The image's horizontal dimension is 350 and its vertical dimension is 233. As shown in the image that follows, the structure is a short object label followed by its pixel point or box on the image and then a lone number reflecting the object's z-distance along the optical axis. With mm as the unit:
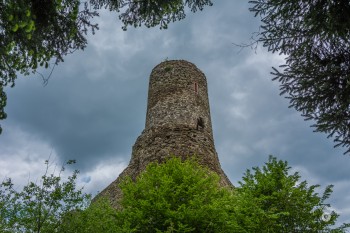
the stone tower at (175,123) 16375
